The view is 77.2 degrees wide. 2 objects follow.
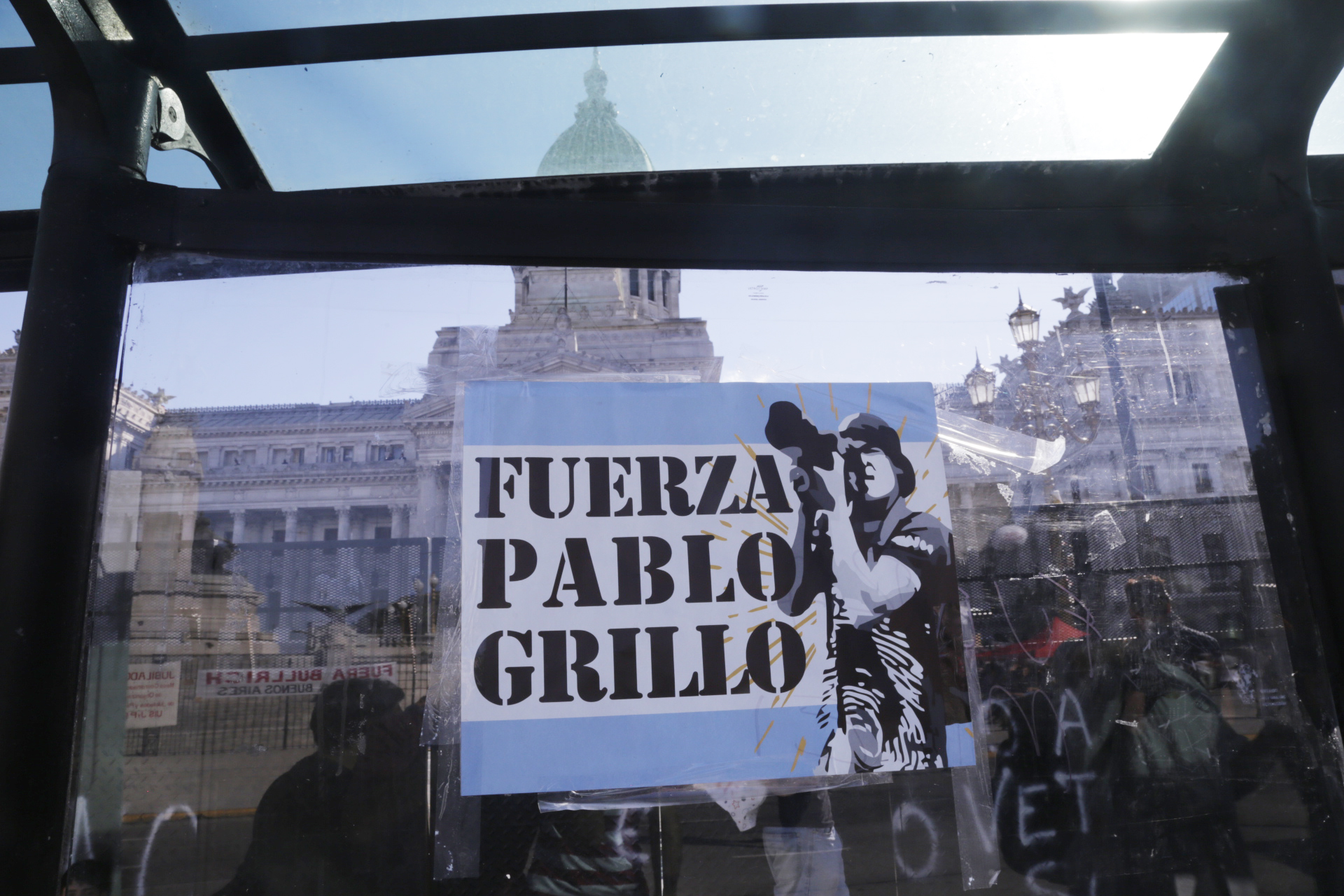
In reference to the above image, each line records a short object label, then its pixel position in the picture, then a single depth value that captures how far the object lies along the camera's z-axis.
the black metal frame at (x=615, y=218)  1.80
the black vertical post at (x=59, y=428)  1.73
